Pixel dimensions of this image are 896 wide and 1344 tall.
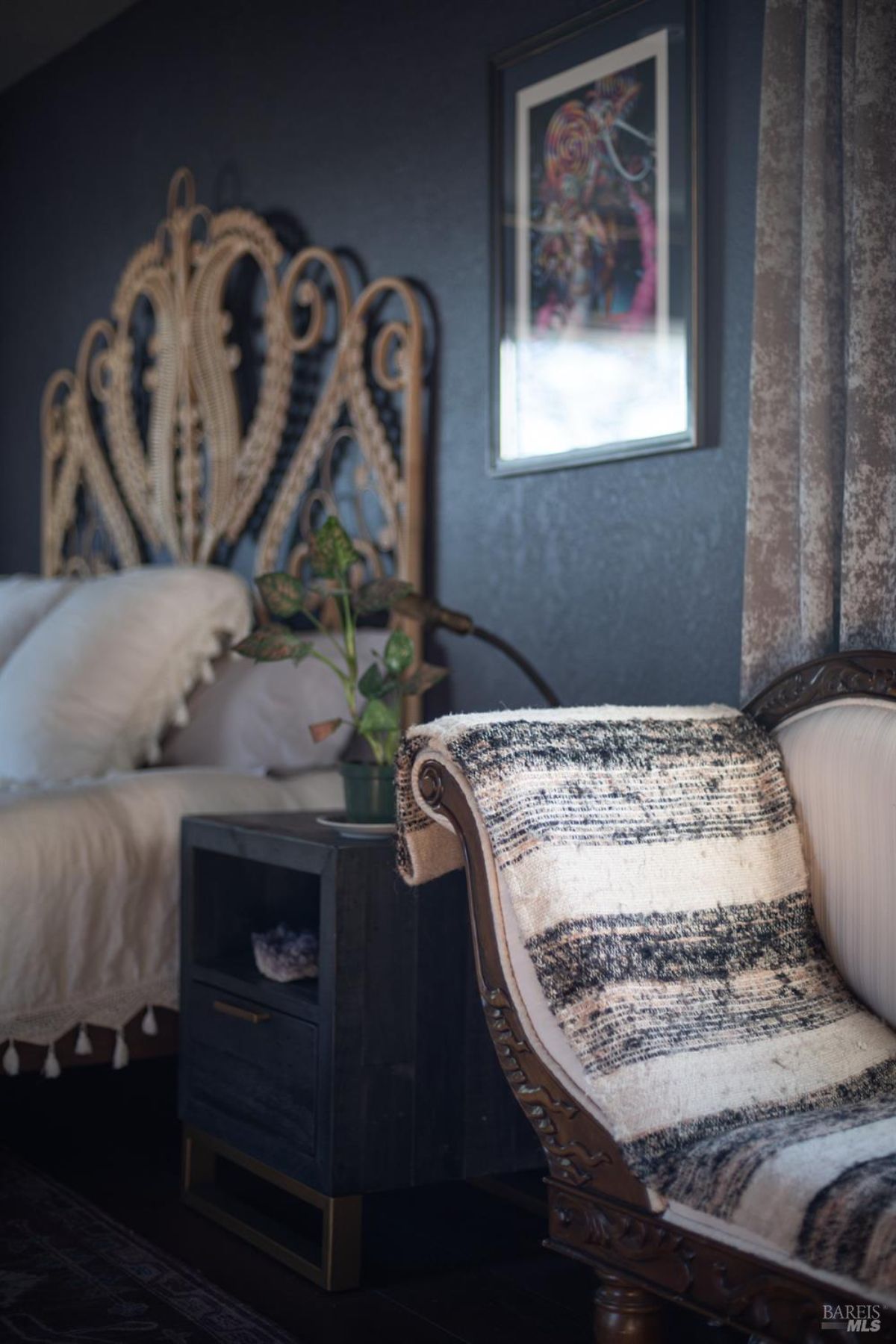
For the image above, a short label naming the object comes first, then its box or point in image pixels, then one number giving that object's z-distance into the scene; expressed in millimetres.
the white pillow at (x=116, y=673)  2715
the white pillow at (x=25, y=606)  3080
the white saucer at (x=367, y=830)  2033
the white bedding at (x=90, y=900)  2234
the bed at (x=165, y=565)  2307
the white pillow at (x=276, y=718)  2705
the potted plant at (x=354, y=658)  2074
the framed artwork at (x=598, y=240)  2270
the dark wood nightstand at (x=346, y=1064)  1918
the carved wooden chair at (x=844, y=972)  1254
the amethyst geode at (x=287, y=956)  2076
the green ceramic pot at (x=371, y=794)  2068
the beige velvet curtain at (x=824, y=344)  1878
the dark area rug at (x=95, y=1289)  1742
